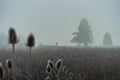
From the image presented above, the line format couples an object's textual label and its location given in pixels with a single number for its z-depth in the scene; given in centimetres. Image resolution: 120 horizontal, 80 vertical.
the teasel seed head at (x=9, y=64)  437
